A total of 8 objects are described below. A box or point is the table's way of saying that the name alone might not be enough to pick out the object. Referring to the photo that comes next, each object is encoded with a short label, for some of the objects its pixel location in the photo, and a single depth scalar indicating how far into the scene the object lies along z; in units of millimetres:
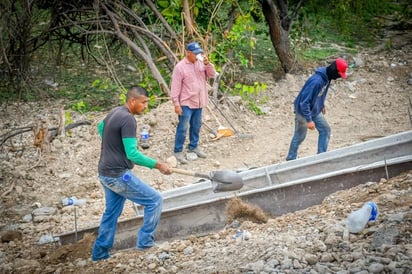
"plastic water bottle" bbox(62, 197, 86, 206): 8492
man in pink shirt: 8914
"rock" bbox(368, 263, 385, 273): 4695
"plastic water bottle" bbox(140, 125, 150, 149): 9693
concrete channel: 6855
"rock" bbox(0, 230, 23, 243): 7659
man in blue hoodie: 7840
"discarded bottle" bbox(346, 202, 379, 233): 5496
